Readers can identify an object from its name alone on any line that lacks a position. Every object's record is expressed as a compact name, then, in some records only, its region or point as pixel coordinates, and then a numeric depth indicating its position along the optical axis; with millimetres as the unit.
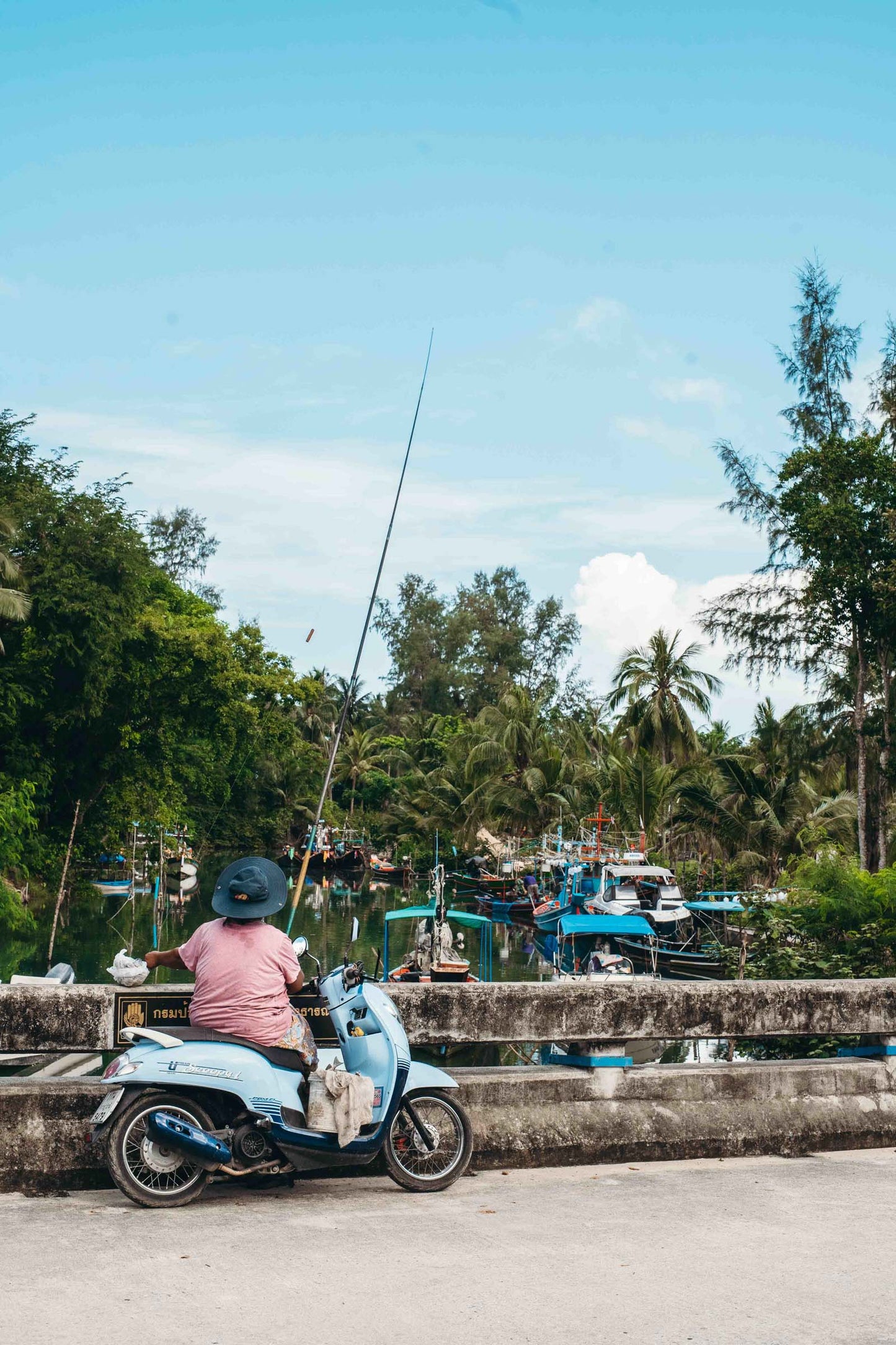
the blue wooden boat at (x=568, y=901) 39938
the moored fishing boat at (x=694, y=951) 34812
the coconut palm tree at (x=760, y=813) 39562
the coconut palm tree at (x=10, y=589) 33875
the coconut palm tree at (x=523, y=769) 56531
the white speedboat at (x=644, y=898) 36844
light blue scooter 5207
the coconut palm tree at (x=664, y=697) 51719
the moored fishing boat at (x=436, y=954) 27828
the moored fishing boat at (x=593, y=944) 29734
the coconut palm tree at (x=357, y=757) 82500
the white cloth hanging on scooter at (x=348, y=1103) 5355
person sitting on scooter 5520
